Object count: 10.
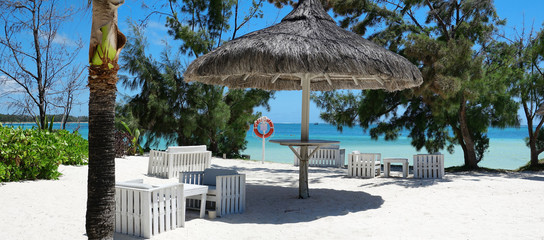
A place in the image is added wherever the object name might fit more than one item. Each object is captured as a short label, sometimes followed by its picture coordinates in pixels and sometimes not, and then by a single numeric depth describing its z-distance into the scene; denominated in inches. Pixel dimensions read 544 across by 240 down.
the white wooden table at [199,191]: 204.4
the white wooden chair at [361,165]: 381.4
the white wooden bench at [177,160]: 355.9
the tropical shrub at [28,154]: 279.4
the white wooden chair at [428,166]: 374.6
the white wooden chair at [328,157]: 487.8
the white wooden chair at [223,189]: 217.0
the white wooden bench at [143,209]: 175.6
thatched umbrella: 223.1
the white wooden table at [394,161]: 382.0
